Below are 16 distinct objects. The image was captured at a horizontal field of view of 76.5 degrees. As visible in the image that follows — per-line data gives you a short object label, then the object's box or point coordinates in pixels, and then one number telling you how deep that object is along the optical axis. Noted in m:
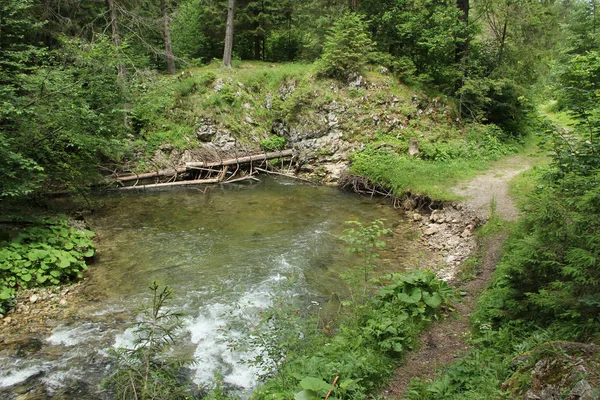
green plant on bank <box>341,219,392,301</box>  6.33
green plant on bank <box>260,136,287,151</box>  19.28
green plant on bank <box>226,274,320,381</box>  4.88
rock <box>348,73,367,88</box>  18.78
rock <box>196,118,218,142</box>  18.83
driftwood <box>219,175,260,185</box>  16.83
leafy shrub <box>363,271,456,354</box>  5.26
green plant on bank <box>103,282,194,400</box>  3.97
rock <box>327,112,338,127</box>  18.15
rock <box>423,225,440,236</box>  10.77
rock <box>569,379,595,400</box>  2.72
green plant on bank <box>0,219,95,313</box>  7.36
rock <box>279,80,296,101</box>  20.62
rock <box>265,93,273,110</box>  21.00
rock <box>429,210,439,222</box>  11.55
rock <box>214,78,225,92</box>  20.38
